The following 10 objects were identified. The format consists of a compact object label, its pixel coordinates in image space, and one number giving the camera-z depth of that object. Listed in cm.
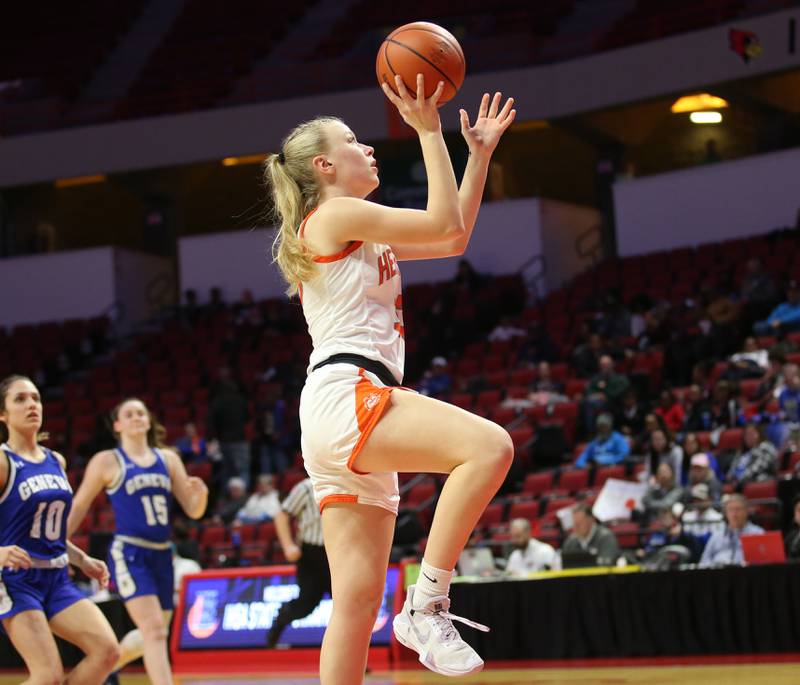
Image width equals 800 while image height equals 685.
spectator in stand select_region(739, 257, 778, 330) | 1491
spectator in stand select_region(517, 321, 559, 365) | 1619
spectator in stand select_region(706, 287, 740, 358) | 1445
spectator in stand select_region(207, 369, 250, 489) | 1573
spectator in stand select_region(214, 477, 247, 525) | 1449
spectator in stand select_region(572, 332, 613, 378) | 1517
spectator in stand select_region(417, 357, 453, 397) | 1589
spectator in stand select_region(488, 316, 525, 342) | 1759
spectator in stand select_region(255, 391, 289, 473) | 1598
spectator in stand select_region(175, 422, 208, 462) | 1625
